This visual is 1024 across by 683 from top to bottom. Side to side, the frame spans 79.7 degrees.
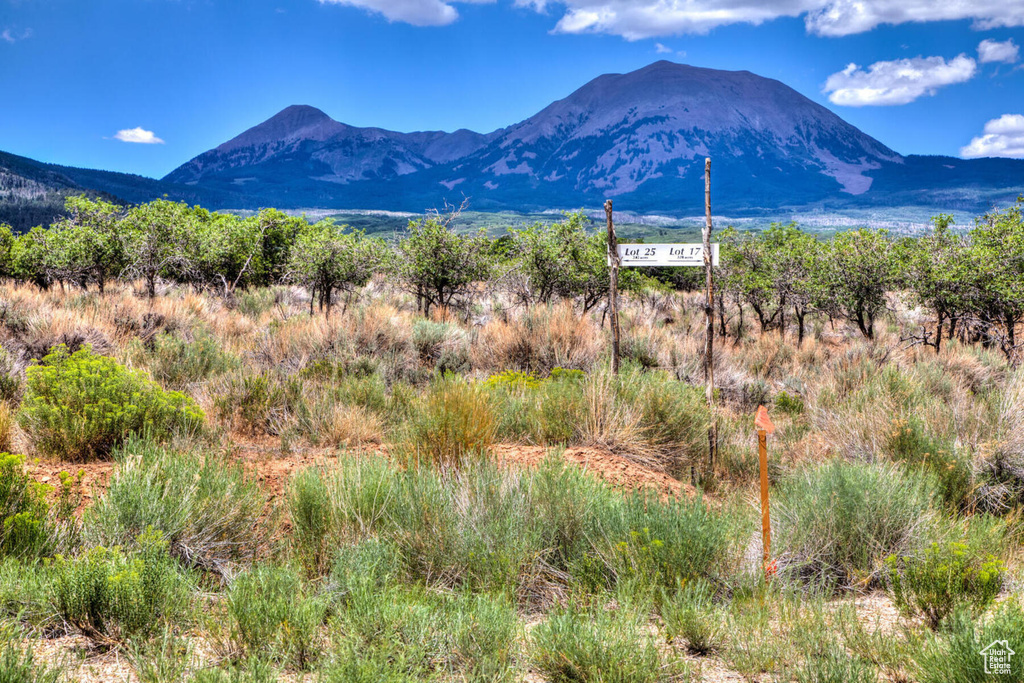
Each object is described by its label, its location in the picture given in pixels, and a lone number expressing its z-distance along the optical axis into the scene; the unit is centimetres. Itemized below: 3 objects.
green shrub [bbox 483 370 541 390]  799
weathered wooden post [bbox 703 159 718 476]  708
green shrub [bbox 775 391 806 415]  1064
